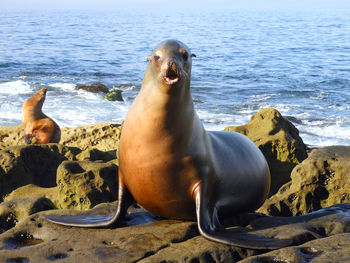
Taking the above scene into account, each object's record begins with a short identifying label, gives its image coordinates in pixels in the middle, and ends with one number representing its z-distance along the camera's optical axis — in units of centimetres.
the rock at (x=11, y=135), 1075
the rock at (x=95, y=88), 2077
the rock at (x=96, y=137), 973
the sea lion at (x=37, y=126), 1047
